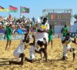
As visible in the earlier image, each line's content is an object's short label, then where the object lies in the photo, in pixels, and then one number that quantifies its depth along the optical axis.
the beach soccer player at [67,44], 10.13
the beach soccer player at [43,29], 9.84
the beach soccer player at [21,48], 8.70
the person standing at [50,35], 15.75
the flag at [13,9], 40.06
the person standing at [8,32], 14.46
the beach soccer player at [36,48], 9.58
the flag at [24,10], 43.09
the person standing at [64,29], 14.41
